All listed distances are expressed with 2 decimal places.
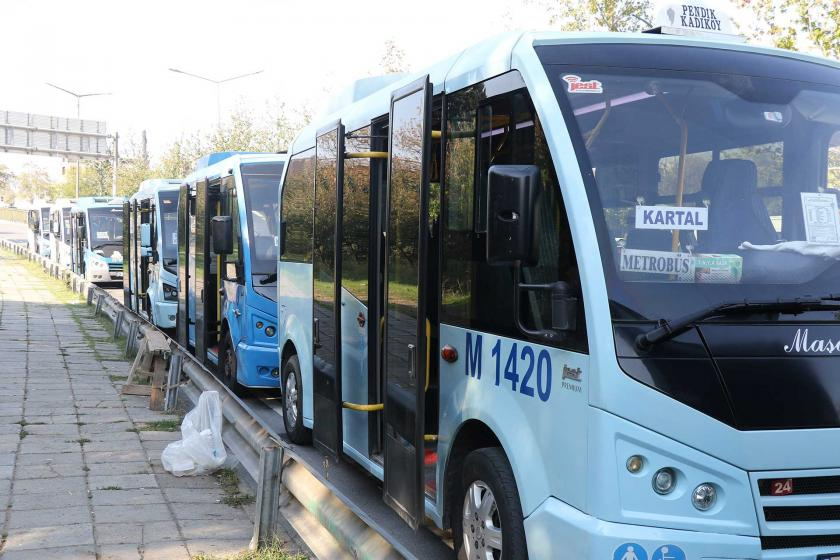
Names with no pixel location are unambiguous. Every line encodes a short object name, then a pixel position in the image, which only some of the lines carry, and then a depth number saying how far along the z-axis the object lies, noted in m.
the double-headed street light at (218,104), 40.51
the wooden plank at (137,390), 11.27
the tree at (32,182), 161.06
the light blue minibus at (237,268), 11.23
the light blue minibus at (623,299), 3.87
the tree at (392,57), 29.81
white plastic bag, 7.71
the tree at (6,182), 169.74
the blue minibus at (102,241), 31.62
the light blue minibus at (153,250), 17.66
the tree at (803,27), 12.50
